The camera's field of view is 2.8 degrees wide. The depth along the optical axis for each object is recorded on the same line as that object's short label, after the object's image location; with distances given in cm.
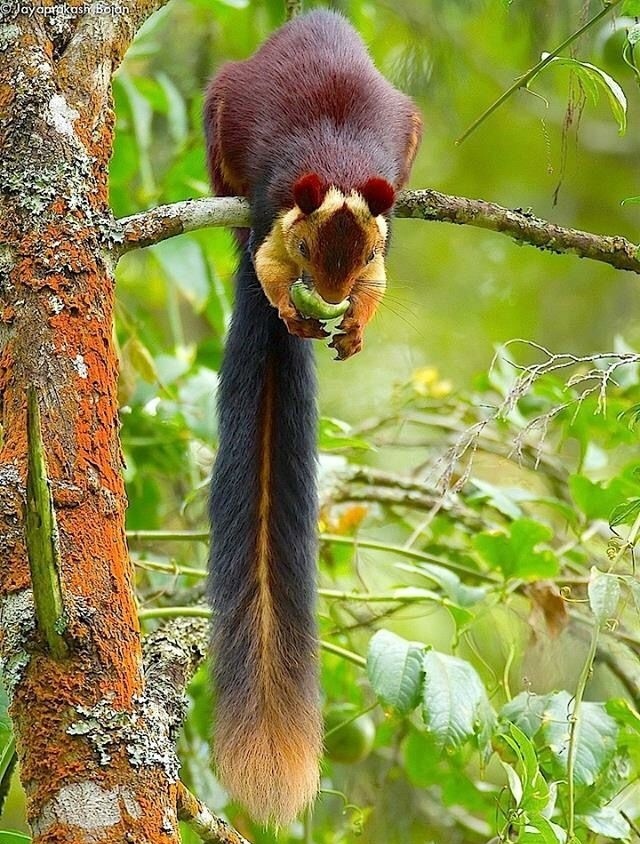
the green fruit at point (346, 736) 807
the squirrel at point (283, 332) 790
